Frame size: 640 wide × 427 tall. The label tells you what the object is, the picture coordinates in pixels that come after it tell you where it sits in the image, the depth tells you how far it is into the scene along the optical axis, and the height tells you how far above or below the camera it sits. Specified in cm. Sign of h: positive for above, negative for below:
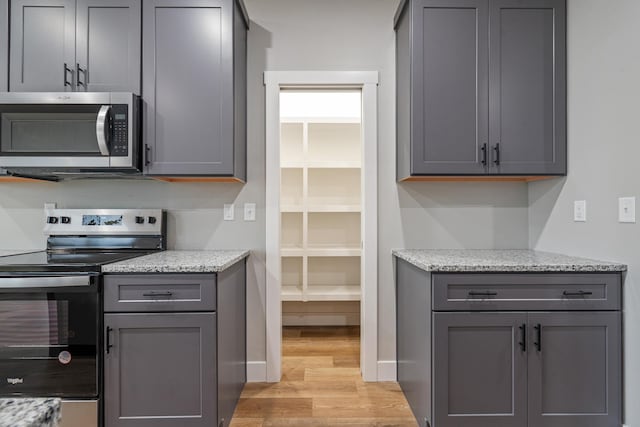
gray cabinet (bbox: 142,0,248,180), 210 +74
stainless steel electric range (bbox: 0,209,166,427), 170 -57
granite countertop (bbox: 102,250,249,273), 173 -25
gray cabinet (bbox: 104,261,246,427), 172 -65
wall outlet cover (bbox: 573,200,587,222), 200 +2
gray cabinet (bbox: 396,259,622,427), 174 -65
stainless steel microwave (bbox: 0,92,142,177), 199 +44
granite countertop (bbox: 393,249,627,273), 174 -24
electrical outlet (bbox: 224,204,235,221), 250 +1
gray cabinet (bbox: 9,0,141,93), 209 +100
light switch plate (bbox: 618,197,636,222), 169 +2
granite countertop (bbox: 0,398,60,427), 41 -24
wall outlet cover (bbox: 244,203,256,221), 251 +2
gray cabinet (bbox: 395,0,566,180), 210 +73
